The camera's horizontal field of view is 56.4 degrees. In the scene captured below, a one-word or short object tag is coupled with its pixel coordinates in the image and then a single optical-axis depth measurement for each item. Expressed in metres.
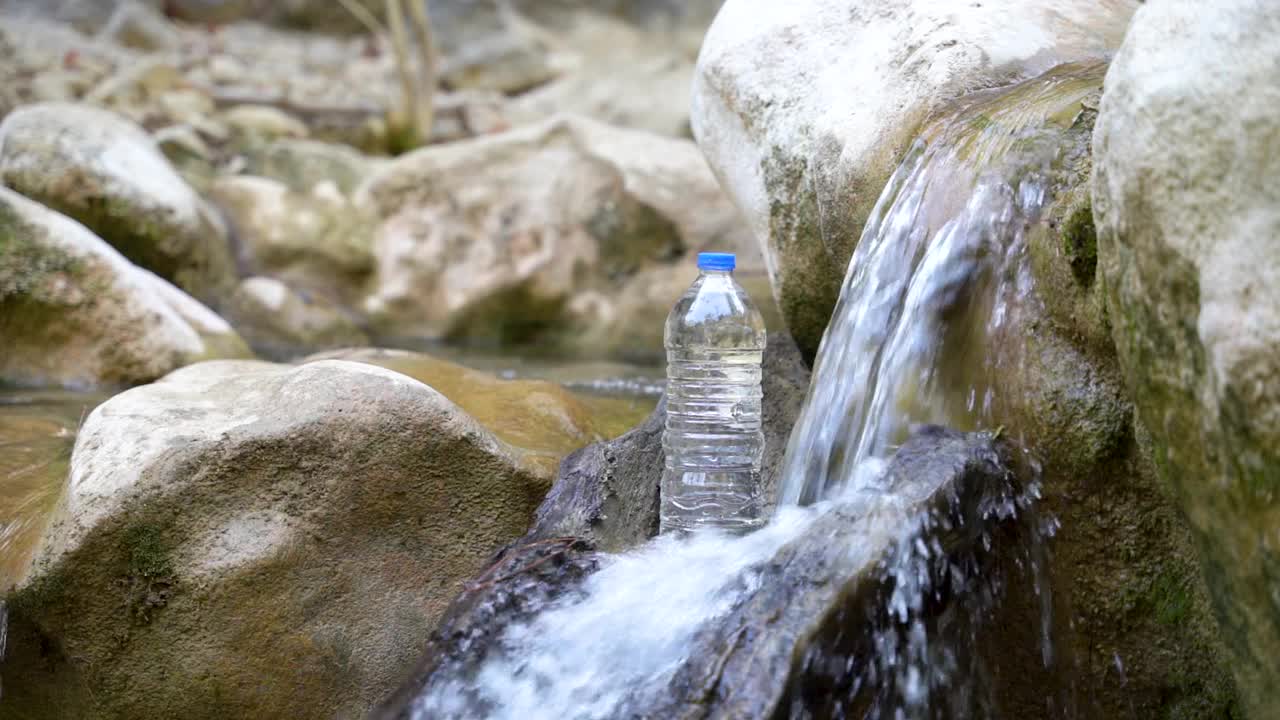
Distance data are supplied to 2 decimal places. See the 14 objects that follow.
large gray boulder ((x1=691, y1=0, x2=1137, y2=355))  2.81
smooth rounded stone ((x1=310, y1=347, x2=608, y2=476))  3.16
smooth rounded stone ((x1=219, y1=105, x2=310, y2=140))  10.52
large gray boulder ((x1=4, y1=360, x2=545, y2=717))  2.40
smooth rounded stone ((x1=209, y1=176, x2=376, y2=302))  7.37
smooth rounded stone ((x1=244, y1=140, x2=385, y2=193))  7.66
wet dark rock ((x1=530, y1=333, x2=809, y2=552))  2.53
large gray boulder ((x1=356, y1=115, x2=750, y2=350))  6.82
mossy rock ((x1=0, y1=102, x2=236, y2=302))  6.00
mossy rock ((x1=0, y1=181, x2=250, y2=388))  4.55
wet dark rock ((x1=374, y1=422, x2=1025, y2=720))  1.69
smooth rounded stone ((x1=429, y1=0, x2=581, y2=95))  14.17
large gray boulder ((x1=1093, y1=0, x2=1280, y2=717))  1.53
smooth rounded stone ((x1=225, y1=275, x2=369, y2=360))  6.71
